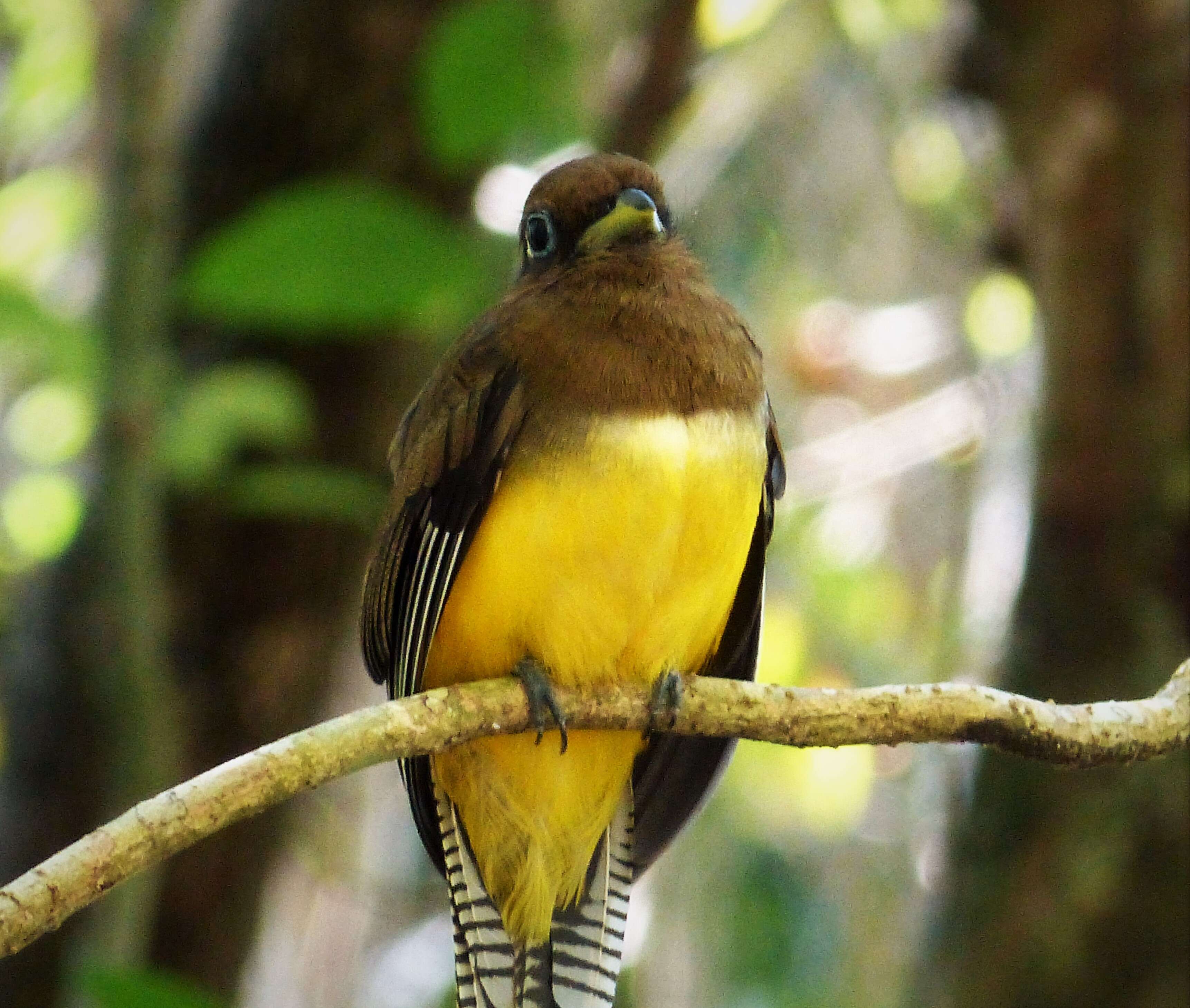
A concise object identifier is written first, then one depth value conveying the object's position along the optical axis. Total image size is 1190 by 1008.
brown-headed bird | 5.49
